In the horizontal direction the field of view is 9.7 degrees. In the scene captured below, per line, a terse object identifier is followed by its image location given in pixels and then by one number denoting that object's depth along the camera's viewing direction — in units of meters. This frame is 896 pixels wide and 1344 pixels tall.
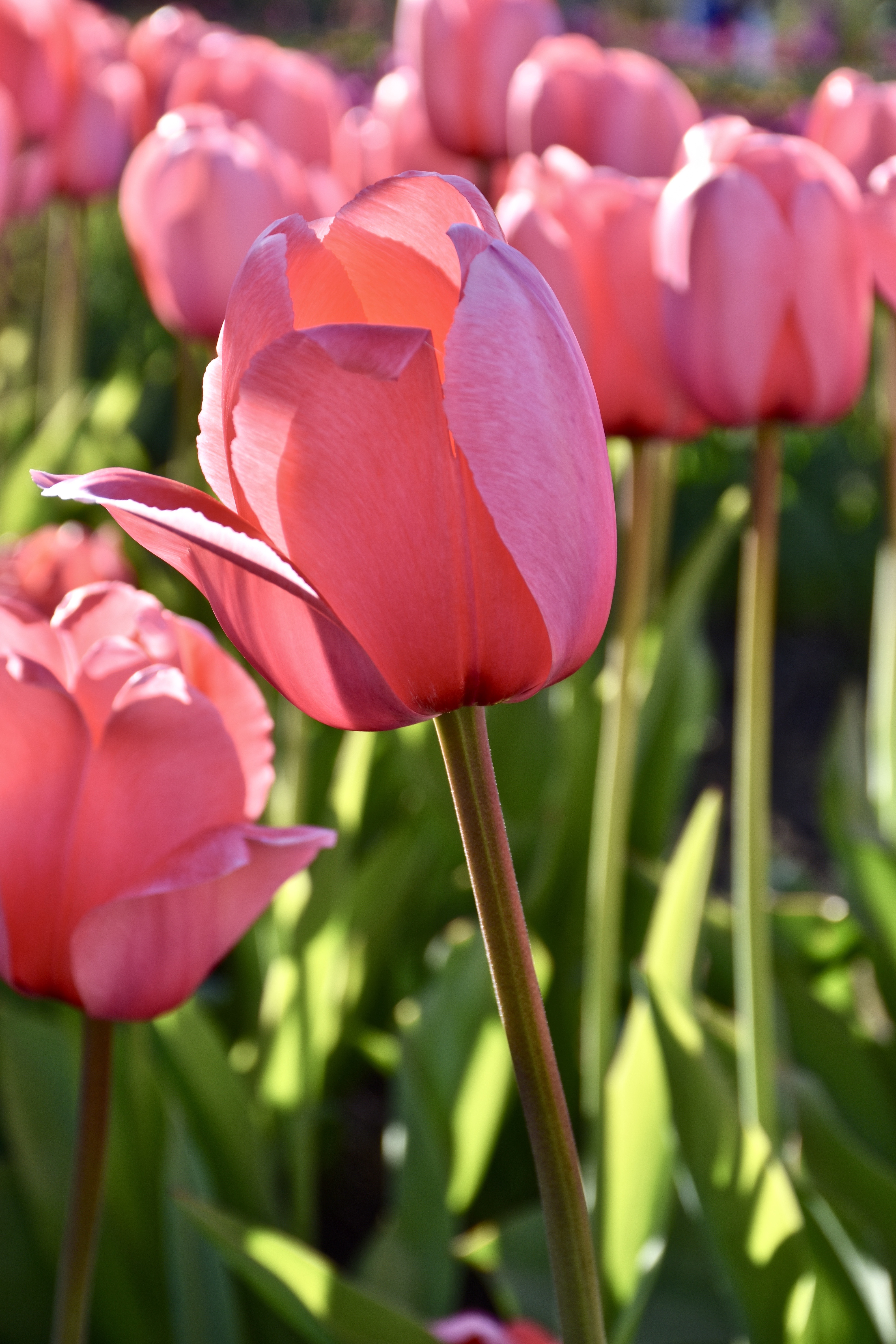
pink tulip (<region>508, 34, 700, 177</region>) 1.28
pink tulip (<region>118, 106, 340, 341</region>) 1.23
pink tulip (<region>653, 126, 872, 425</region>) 1.05
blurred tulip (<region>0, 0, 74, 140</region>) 1.75
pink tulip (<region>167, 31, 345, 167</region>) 1.70
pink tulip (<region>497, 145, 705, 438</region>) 1.07
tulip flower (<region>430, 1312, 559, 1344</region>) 1.02
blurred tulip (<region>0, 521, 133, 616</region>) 1.11
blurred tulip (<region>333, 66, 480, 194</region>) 1.54
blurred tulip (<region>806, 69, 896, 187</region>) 1.14
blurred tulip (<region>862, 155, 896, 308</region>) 1.06
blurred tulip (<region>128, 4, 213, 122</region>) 1.91
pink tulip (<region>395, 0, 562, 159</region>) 1.52
